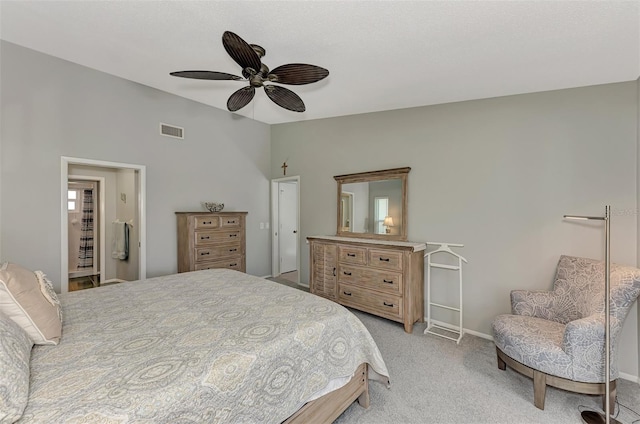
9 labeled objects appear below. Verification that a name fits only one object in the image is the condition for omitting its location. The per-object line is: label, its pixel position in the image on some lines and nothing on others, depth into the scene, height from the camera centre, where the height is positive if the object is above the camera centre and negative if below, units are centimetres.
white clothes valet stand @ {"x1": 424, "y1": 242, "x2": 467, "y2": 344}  314 -109
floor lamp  179 -93
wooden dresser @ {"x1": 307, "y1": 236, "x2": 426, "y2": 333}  327 -82
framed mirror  377 +10
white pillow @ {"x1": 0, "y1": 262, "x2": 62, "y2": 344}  137 -49
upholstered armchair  193 -93
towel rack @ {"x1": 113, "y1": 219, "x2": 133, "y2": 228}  503 -23
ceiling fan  188 +107
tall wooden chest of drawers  395 -44
